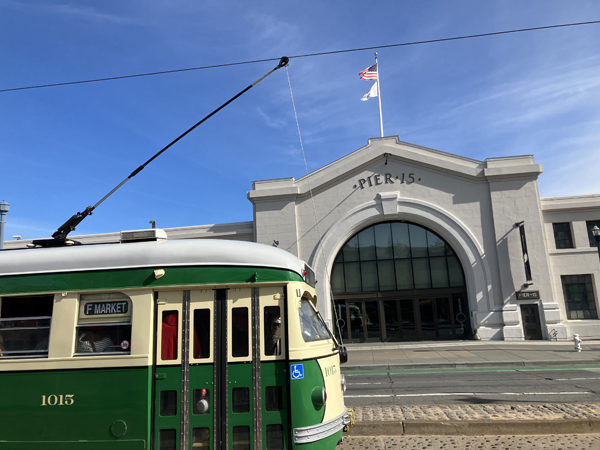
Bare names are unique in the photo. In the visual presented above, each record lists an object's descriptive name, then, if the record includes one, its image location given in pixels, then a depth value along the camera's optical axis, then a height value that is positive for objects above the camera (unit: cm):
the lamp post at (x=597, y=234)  1727 +282
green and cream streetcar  503 -29
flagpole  2675 +1315
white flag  2709 +1360
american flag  2656 +1438
